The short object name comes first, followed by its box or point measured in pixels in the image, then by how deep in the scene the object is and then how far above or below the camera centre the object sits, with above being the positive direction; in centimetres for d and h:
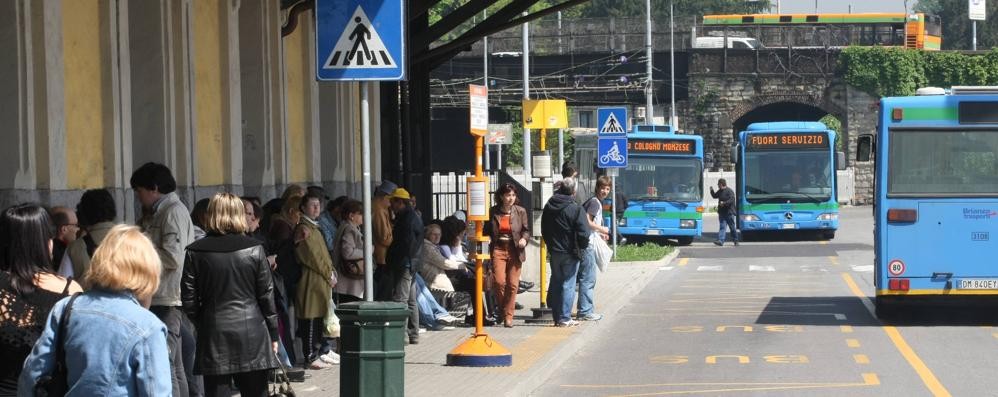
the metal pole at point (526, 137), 4806 +17
